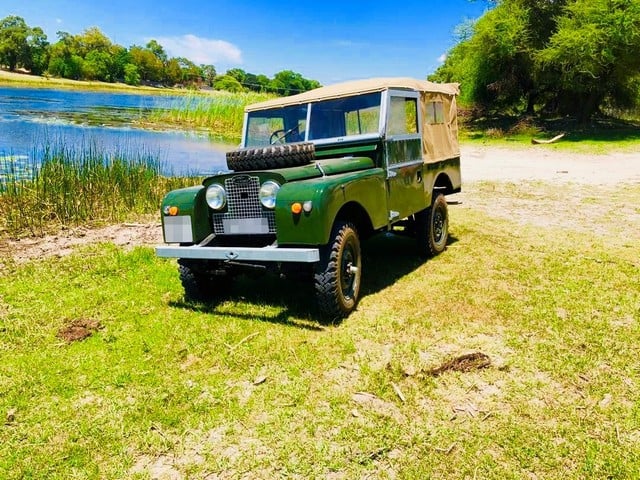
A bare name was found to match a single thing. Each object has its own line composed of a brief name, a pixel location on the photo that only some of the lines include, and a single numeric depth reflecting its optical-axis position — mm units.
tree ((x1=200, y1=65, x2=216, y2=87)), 138688
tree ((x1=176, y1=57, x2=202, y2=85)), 127875
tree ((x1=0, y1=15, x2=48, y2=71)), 91688
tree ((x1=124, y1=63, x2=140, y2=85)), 108500
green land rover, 4340
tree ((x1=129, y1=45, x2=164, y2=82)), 119688
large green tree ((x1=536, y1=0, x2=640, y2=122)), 21125
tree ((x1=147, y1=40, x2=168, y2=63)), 130025
